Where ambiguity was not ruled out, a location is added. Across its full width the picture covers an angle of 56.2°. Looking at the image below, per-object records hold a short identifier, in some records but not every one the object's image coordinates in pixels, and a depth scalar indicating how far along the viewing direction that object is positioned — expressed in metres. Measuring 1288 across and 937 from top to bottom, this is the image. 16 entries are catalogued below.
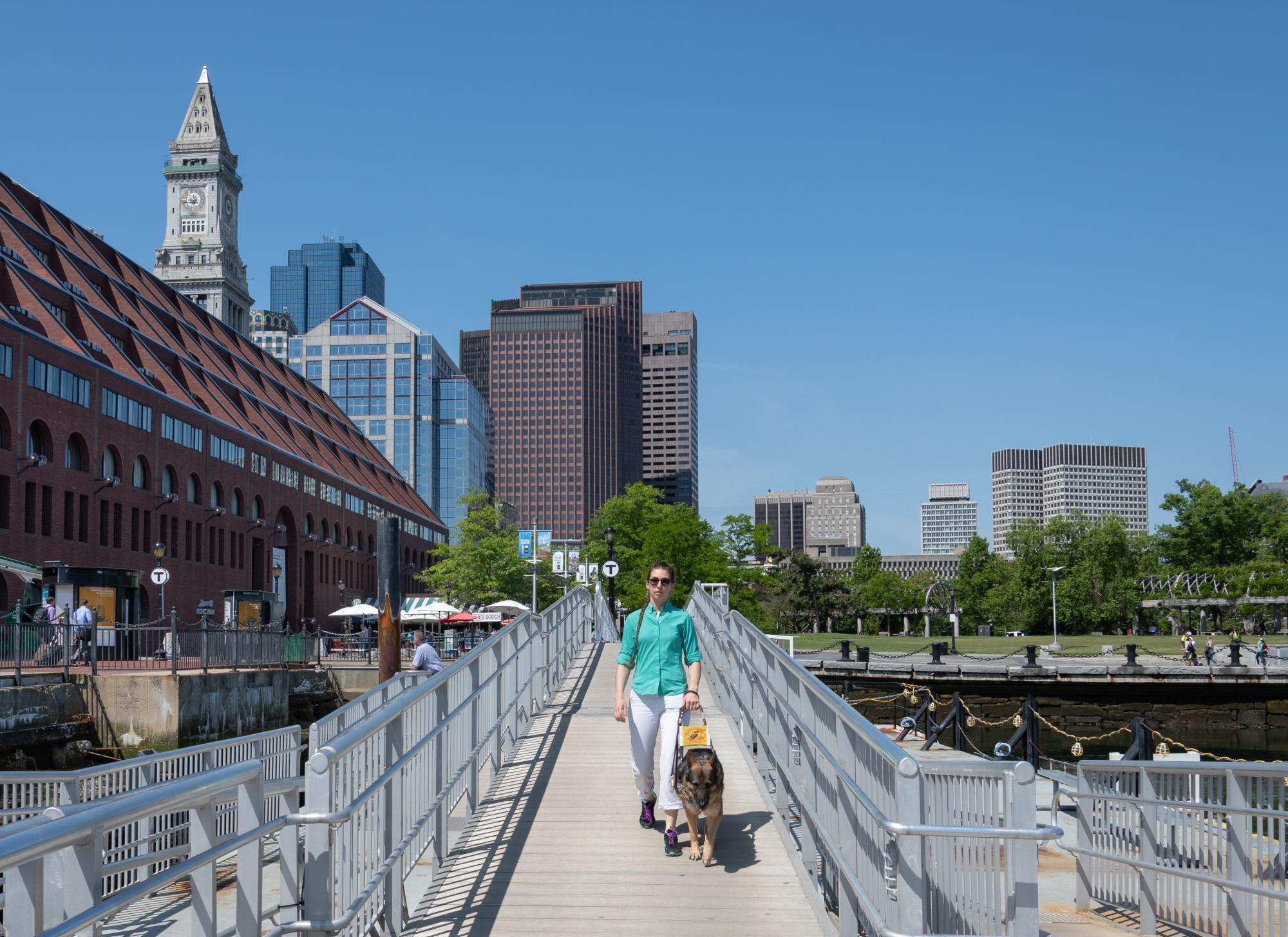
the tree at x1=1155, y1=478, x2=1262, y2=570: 111.44
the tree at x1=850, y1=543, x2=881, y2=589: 153.62
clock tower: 165.50
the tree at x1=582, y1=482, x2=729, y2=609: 74.62
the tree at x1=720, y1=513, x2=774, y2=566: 86.62
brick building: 46.47
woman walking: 8.81
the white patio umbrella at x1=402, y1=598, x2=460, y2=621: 48.91
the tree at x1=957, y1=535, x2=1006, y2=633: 138.12
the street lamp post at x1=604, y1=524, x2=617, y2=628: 38.44
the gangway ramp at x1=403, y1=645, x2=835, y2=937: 6.87
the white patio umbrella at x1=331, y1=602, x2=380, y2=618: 54.56
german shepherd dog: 8.05
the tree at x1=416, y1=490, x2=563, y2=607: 76.00
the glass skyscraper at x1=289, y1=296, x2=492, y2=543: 155.75
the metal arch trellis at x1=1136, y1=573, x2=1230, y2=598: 93.88
